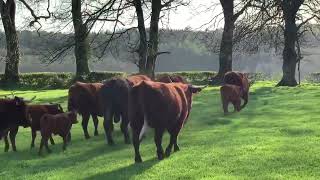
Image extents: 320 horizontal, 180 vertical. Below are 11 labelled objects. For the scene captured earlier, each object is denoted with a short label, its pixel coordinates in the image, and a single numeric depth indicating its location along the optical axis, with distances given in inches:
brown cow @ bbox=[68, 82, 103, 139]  614.9
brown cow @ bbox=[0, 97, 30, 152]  537.6
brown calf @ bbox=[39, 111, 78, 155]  509.0
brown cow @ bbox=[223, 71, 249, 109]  815.7
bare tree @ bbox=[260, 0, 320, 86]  1360.7
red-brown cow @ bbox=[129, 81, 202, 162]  431.5
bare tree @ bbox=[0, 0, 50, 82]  1349.9
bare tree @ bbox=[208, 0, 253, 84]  1496.6
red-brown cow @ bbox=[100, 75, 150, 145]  552.1
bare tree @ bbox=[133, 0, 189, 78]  1283.2
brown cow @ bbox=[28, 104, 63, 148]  556.1
